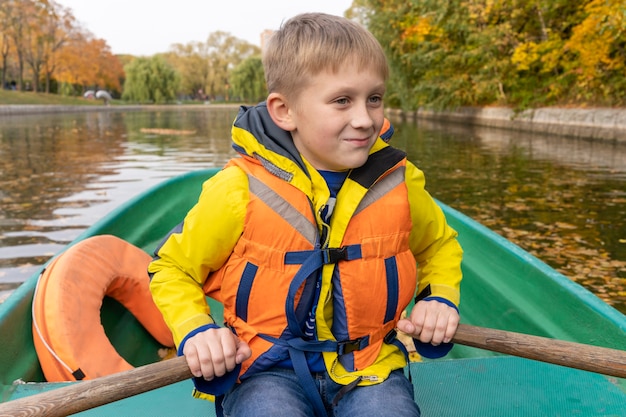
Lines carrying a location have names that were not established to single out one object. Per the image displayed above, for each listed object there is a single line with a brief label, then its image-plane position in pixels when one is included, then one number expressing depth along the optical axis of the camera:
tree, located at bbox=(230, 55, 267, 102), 53.84
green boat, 1.91
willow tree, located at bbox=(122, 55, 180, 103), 49.22
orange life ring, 2.17
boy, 1.48
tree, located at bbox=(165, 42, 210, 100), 71.88
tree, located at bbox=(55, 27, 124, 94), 45.38
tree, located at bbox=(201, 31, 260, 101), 76.50
